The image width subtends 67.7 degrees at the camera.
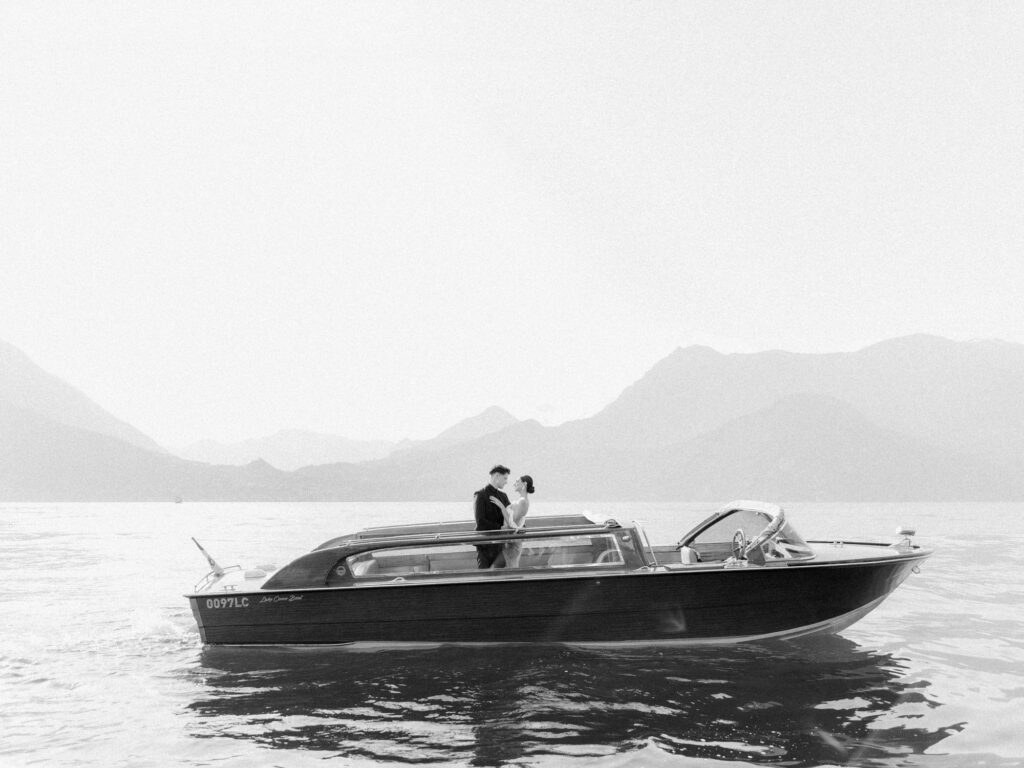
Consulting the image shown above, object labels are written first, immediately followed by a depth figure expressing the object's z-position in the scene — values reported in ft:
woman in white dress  33.37
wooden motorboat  31.83
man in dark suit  33.68
